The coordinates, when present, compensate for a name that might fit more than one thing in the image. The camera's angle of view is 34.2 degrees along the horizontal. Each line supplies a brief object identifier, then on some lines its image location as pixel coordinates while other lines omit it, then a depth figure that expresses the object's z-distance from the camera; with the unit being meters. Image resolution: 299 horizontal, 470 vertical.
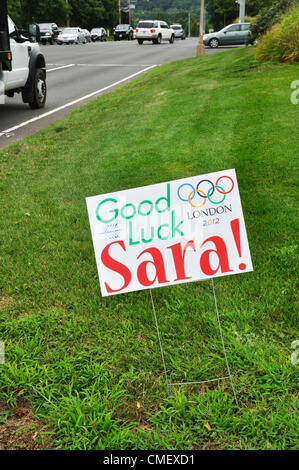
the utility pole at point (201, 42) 22.93
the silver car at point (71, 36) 43.19
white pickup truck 8.60
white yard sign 2.75
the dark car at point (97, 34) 54.47
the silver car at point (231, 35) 28.58
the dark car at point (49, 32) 41.13
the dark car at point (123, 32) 53.41
